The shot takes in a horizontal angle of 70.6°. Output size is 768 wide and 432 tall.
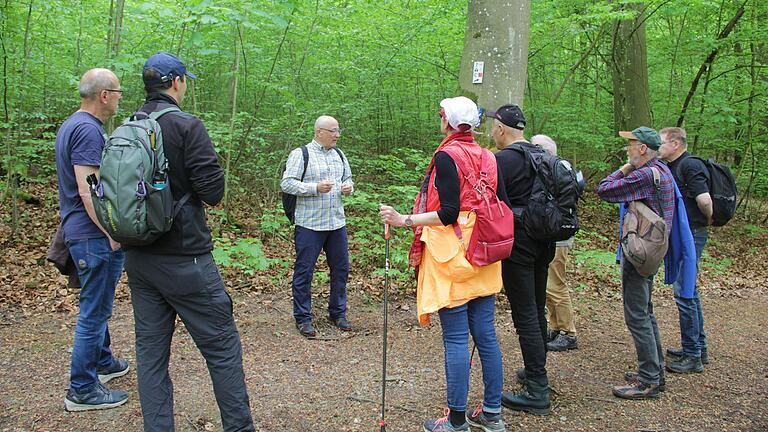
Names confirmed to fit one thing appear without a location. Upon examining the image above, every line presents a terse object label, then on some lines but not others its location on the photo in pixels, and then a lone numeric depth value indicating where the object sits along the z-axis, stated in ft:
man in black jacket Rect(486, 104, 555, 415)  11.63
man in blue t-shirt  10.84
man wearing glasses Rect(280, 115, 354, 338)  16.57
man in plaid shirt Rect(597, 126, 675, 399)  12.67
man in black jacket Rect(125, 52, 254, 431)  8.93
